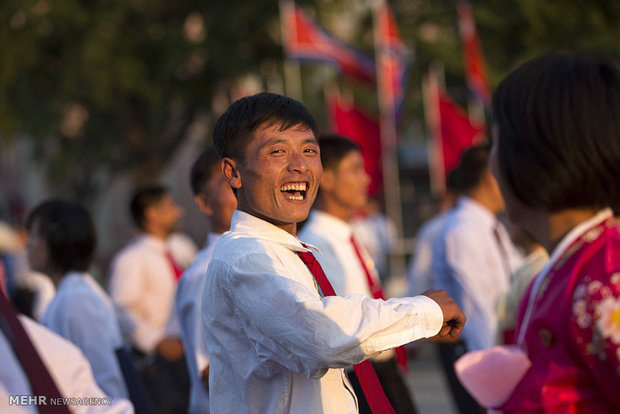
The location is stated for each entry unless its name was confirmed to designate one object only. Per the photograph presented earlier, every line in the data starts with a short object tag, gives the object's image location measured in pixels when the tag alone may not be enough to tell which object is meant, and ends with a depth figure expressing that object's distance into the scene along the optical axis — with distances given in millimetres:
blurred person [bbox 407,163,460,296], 13840
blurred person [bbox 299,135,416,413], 8391
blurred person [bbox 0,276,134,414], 3192
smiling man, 4019
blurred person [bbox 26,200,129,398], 7502
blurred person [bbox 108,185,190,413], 12449
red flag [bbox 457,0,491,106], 24362
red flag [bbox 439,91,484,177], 19323
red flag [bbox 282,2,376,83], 23163
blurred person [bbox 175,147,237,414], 7580
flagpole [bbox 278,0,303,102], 30364
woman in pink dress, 3141
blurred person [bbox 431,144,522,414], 10283
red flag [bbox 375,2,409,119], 23219
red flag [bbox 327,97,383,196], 20438
